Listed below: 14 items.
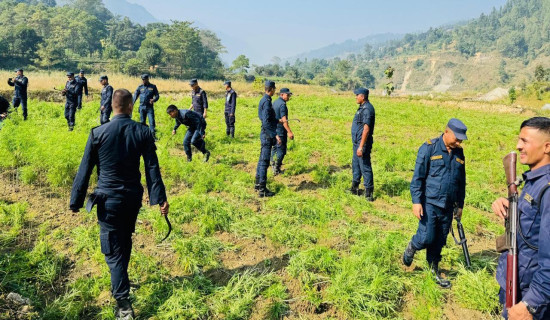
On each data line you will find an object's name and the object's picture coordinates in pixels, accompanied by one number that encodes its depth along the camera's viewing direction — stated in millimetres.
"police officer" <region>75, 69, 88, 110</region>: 10881
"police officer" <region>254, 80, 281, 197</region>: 6492
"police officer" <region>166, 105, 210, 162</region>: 7746
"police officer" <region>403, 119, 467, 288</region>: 3637
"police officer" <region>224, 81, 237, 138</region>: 10578
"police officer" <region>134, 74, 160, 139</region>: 9578
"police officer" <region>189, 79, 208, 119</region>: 9625
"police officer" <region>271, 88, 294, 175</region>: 7180
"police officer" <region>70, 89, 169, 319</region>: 3076
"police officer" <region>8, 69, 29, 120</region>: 10672
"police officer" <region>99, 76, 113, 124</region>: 10000
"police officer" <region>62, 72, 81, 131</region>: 10258
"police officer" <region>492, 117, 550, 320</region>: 1892
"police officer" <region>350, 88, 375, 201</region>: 6223
